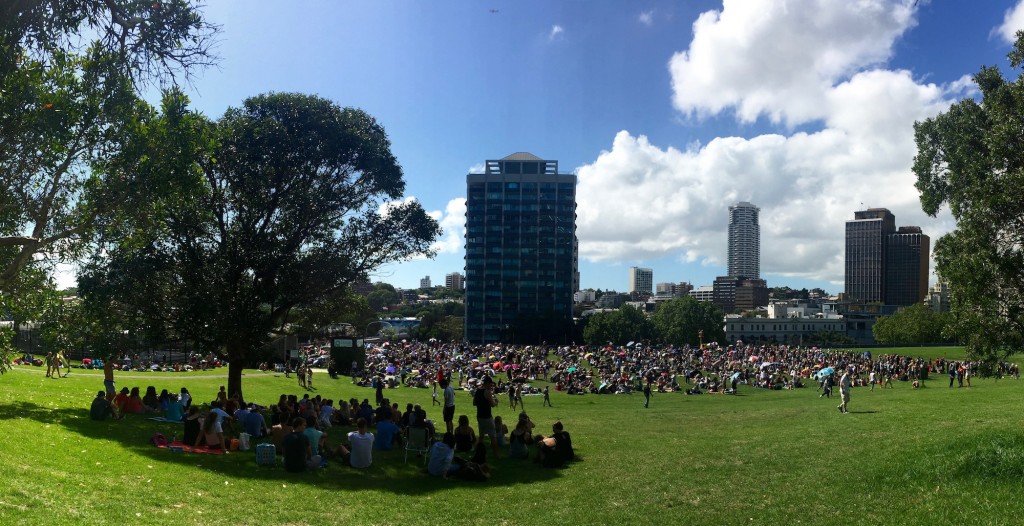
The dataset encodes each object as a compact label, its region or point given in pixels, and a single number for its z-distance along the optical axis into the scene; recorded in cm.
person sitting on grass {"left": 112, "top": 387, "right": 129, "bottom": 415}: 1865
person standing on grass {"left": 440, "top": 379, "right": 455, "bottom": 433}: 1795
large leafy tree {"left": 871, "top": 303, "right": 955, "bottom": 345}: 9869
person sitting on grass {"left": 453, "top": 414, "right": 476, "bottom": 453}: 1528
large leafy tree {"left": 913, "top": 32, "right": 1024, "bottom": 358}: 1397
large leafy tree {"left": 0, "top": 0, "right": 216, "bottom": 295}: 817
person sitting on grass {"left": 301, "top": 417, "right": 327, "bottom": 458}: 1390
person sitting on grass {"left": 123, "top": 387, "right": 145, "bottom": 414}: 1898
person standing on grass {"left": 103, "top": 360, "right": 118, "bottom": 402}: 1983
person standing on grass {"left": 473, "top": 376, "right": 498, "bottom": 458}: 1614
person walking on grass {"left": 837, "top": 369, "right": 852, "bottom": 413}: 2186
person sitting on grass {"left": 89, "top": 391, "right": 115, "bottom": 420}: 1634
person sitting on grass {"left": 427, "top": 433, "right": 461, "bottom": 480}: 1311
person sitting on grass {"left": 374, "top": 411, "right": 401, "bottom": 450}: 1609
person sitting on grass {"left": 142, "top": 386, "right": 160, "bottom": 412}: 1959
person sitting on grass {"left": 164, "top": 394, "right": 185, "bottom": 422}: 1788
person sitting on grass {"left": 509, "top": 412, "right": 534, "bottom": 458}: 1538
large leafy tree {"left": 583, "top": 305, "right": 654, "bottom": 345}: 10650
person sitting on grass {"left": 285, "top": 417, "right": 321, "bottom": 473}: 1300
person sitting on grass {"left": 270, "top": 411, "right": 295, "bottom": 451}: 1455
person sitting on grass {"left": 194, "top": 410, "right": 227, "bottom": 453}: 1427
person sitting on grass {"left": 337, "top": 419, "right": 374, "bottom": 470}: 1380
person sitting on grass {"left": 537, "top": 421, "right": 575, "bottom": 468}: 1445
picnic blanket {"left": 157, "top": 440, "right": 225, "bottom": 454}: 1393
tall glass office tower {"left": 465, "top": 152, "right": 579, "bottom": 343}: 13212
